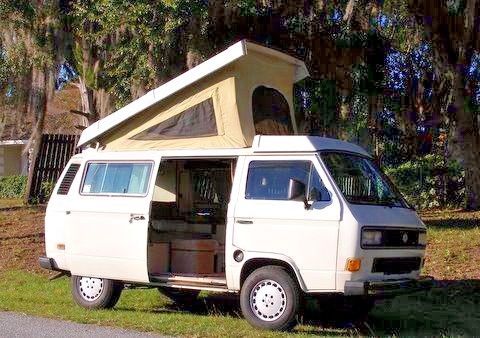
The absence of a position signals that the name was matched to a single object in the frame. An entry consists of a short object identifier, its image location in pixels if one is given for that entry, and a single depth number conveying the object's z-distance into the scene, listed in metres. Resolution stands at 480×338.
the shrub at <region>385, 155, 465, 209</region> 20.84
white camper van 8.86
